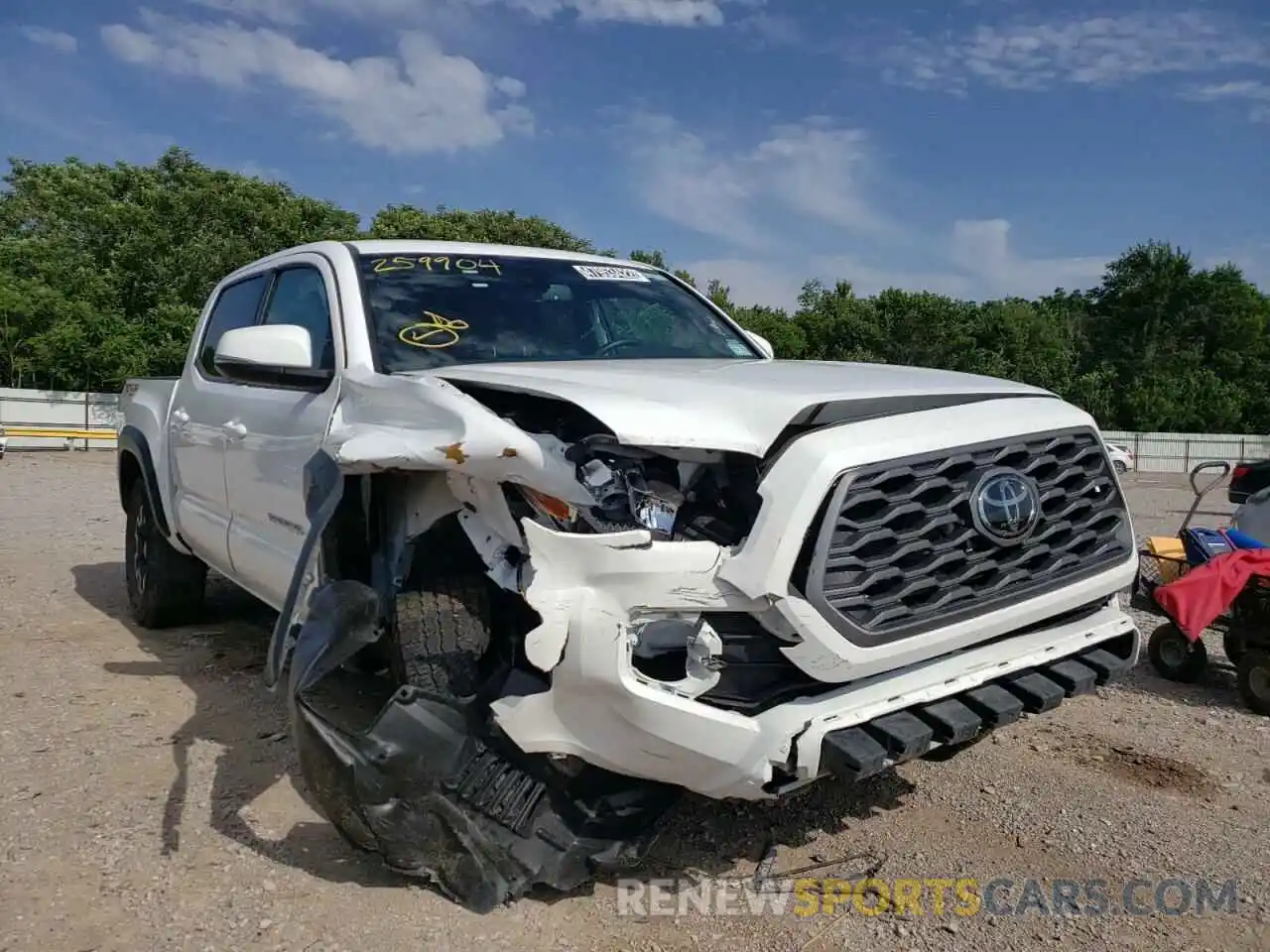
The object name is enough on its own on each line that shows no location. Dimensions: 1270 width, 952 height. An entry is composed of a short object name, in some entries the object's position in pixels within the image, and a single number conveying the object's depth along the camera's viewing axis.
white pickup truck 2.41
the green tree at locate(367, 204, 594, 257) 32.44
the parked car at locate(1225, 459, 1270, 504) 5.97
